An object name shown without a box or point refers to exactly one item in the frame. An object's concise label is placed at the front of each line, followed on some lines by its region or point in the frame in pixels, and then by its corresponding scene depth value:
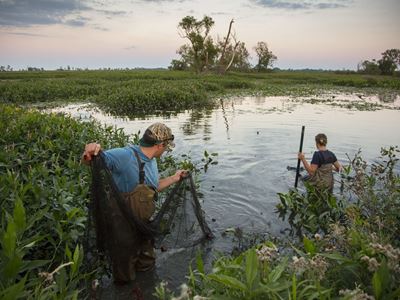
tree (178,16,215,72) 59.72
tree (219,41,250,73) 70.71
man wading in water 4.04
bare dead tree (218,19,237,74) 60.47
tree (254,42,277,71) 94.38
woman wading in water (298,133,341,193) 7.08
